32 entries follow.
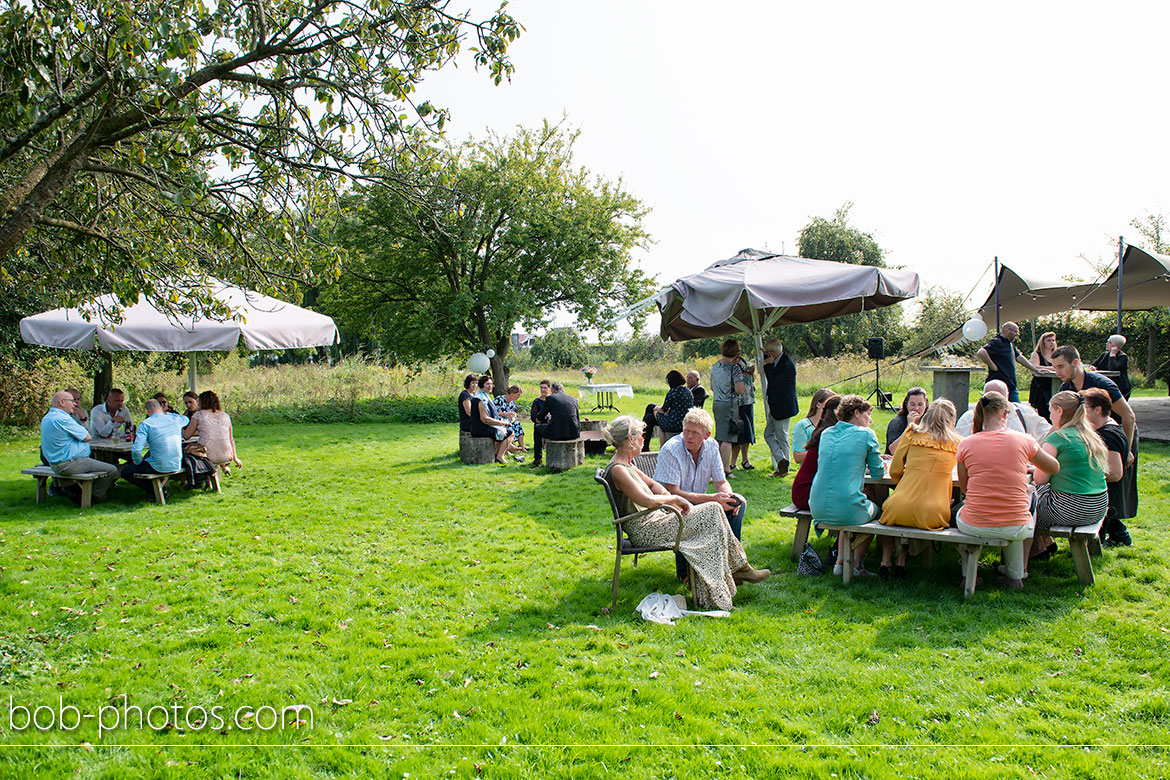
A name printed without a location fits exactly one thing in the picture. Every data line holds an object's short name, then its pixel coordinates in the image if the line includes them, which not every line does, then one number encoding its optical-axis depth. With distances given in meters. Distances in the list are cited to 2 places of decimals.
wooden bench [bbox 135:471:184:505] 8.25
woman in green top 4.86
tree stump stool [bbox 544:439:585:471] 10.27
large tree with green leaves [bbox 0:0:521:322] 4.18
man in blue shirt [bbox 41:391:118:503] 7.91
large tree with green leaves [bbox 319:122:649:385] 18.31
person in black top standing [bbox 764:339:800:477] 9.27
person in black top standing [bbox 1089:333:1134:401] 9.78
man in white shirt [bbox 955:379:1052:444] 6.01
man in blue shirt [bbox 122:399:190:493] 8.12
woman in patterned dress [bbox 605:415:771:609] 4.78
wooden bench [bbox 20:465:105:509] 8.02
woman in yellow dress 4.89
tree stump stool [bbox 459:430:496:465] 11.10
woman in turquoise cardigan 5.14
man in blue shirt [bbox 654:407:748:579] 5.26
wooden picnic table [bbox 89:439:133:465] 8.66
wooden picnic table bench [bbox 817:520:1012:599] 4.73
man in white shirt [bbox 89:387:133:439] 9.65
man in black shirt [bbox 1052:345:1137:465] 6.28
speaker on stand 15.17
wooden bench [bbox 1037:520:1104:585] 4.76
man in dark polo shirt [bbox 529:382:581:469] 10.23
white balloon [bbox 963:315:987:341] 13.53
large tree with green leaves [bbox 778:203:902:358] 32.28
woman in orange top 4.65
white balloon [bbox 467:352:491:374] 18.78
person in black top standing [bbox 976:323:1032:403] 8.73
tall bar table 9.12
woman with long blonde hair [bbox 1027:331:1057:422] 8.84
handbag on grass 5.39
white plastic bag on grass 4.61
